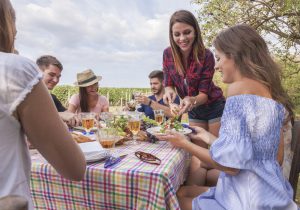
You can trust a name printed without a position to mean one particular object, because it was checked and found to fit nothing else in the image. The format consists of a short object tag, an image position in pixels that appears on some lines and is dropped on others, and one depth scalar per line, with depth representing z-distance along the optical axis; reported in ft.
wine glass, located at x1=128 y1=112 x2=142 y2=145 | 7.16
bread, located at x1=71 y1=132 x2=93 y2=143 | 6.51
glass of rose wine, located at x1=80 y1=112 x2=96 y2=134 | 7.53
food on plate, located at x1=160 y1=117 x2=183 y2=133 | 7.40
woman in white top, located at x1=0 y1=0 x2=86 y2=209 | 2.67
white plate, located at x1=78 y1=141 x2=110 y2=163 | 5.12
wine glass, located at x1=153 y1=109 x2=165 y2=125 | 7.97
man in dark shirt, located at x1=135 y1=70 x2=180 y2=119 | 15.23
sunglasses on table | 5.13
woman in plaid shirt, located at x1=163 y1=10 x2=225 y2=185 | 9.67
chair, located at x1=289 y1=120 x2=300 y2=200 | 6.40
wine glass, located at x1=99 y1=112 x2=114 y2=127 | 8.15
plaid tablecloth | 4.49
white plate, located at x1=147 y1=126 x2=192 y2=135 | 7.30
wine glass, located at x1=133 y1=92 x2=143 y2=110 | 11.24
